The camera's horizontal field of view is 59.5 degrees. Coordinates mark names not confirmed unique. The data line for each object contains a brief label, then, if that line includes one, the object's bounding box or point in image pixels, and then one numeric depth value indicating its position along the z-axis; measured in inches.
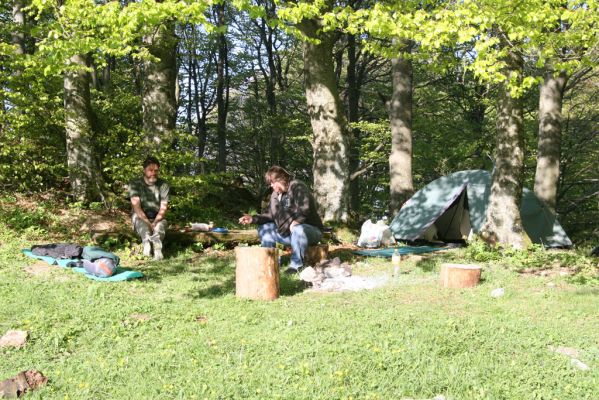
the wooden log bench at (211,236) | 323.0
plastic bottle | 271.7
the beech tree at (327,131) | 377.7
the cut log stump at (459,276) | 242.7
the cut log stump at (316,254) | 287.9
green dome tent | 402.6
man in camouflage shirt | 299.1
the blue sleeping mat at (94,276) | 238.2
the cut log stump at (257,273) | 218.1
